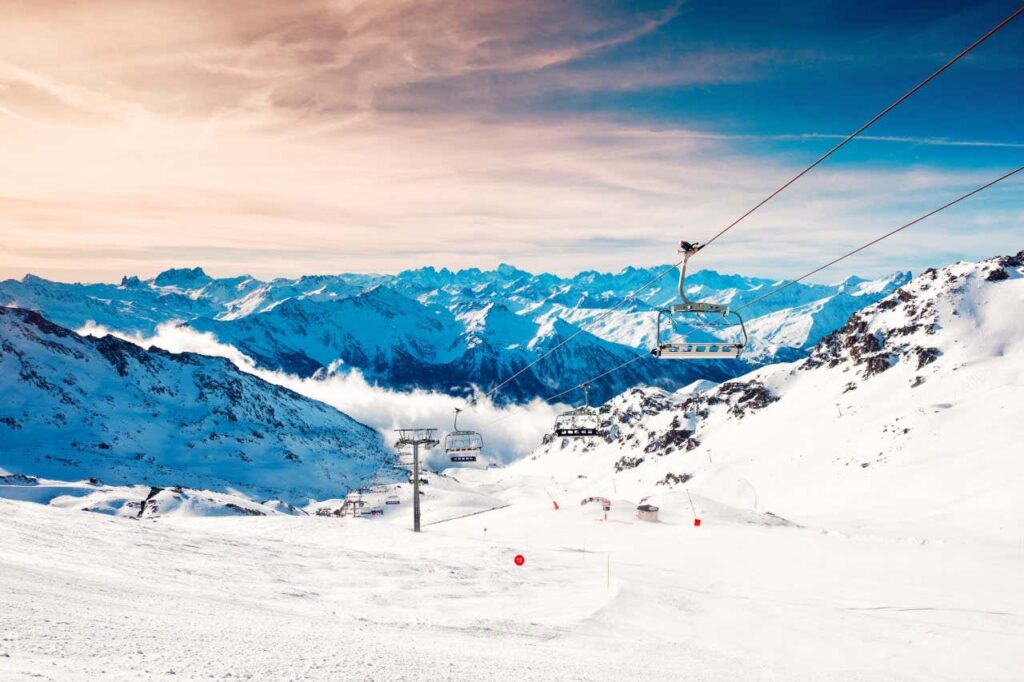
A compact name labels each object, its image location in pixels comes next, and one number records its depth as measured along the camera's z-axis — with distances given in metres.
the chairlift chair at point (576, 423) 39.79
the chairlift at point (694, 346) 16.34
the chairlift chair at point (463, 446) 43.34
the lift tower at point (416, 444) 51.66
